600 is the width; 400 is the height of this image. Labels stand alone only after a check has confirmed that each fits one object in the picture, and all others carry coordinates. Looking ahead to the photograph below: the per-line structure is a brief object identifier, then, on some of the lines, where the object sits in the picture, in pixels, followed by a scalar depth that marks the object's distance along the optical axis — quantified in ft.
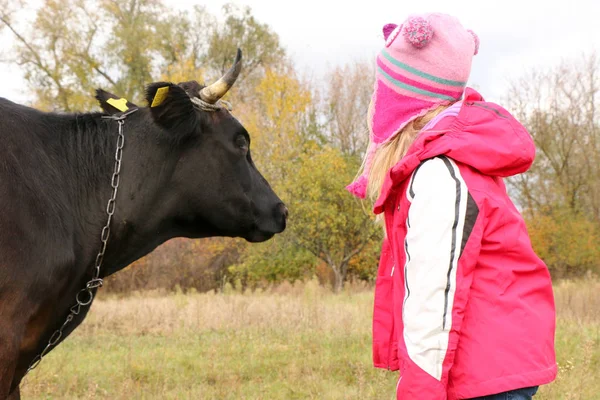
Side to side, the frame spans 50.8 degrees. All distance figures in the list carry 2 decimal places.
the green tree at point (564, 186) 98.58
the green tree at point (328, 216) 82.64
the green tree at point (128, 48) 113.60
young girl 7.23
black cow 10.21
